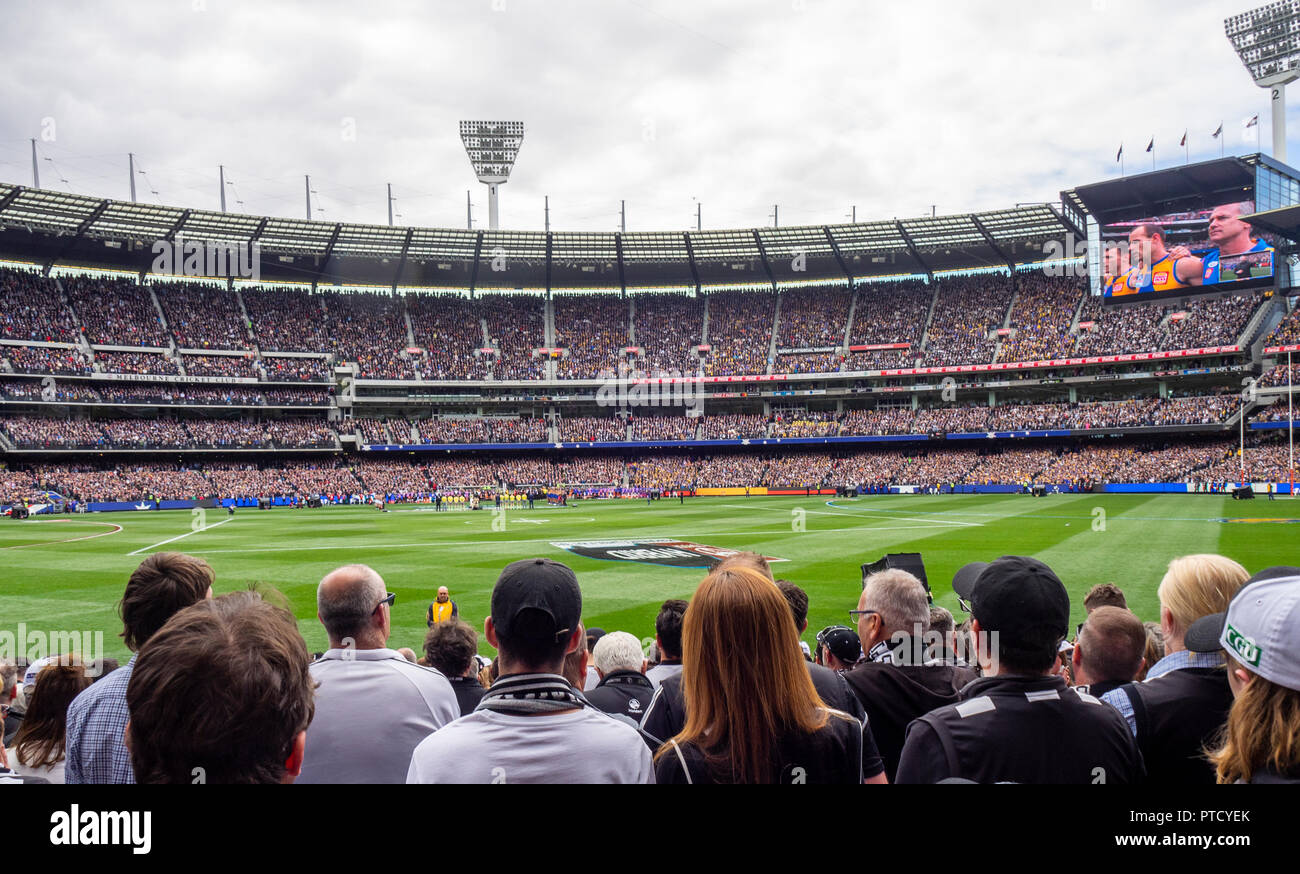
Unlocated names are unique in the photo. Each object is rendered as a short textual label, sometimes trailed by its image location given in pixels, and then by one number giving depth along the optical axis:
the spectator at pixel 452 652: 5.93
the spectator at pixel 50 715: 4.37
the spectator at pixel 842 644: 6.46
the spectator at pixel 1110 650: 4.78
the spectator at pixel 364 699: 3.82
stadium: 52.06
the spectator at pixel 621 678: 5.11
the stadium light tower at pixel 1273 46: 59.56
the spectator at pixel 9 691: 6.20
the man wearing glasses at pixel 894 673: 4.68
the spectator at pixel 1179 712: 4.04
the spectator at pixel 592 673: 7.52
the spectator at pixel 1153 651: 6.39
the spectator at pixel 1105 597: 6.69
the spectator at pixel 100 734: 3.44
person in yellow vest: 12.66
